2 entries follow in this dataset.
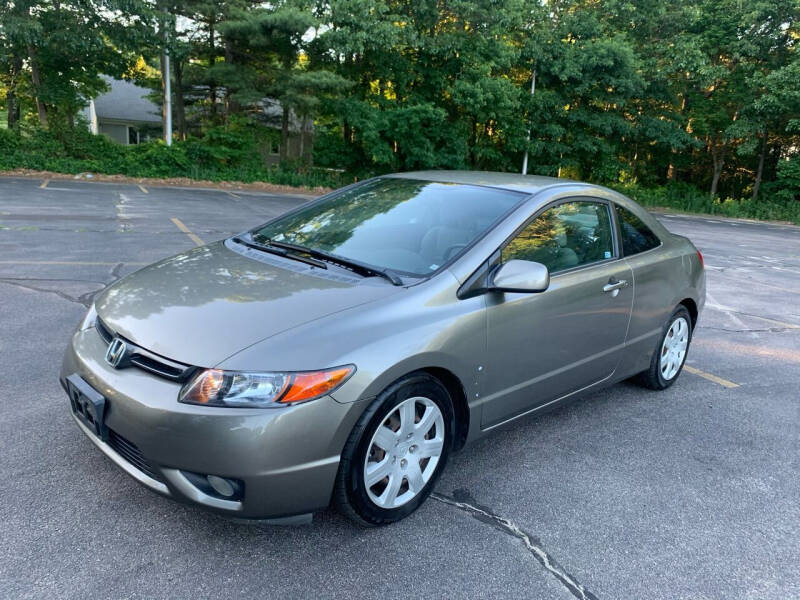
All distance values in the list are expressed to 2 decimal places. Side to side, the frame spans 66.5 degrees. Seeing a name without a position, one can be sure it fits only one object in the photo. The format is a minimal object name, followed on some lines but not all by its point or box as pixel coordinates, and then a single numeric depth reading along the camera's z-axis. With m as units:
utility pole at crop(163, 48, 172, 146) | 22.95
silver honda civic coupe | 2.27
